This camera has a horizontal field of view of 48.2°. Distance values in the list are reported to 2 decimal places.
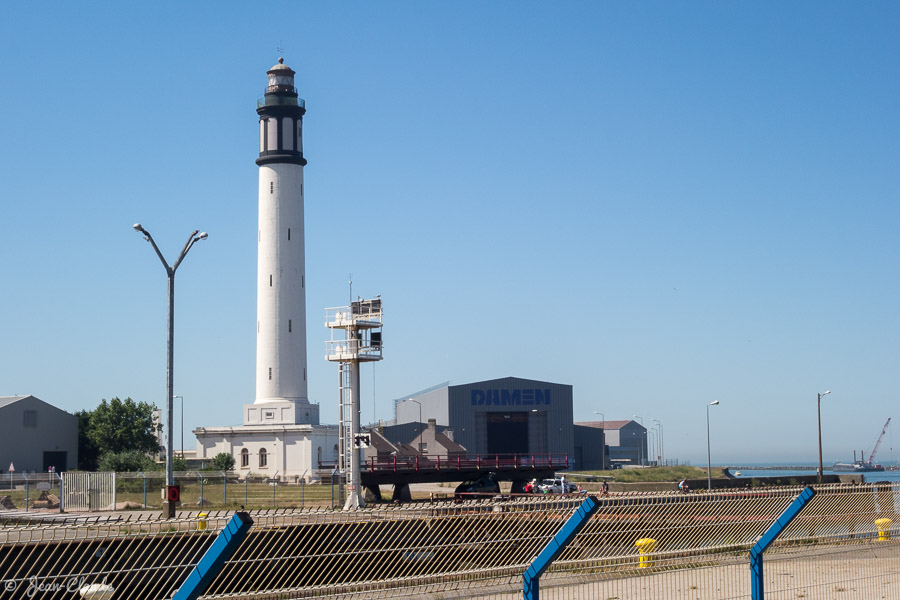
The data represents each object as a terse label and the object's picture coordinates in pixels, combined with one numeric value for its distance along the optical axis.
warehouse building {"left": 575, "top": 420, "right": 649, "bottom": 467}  166.12
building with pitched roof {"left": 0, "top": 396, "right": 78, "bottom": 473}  74.69
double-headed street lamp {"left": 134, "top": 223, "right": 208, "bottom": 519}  33.62
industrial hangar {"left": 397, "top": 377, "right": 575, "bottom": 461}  102.19
